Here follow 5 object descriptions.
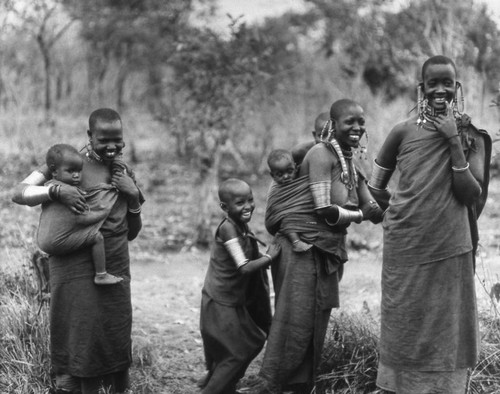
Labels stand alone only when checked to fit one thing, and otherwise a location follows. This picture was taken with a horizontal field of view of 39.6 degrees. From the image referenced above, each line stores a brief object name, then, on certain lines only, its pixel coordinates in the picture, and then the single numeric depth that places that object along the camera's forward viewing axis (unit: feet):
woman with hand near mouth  11.21
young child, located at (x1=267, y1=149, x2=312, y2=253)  13.60
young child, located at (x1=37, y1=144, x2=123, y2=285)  12.50
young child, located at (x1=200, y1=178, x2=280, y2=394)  13.44
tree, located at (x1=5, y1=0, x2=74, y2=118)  48.06
